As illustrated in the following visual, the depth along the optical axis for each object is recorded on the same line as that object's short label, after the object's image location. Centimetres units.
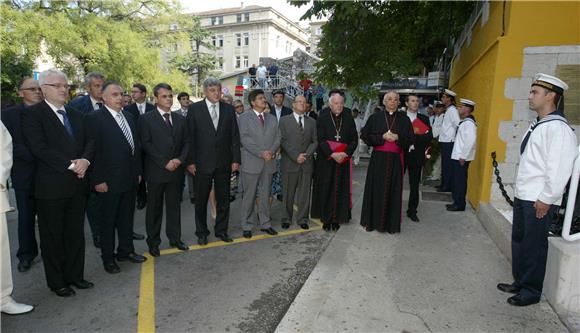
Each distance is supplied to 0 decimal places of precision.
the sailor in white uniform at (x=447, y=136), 755
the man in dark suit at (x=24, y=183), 430
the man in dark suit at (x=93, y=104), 517
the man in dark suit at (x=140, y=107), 679
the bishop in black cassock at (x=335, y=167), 559
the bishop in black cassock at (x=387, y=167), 540
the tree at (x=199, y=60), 4872
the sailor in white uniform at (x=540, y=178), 318
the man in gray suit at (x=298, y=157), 565
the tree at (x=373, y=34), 976
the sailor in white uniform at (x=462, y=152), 632
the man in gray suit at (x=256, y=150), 538
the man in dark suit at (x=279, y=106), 738
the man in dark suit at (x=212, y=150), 500
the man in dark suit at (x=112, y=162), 419
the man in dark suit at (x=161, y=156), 469
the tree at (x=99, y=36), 2042
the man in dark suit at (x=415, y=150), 616
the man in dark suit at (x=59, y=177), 352
